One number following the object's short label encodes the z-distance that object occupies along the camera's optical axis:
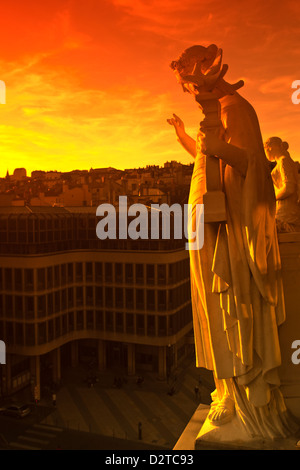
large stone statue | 6.12
